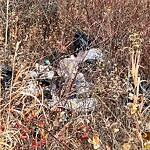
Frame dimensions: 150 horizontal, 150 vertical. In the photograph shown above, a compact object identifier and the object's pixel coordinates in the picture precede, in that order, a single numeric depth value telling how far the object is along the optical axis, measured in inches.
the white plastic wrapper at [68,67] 154.8
